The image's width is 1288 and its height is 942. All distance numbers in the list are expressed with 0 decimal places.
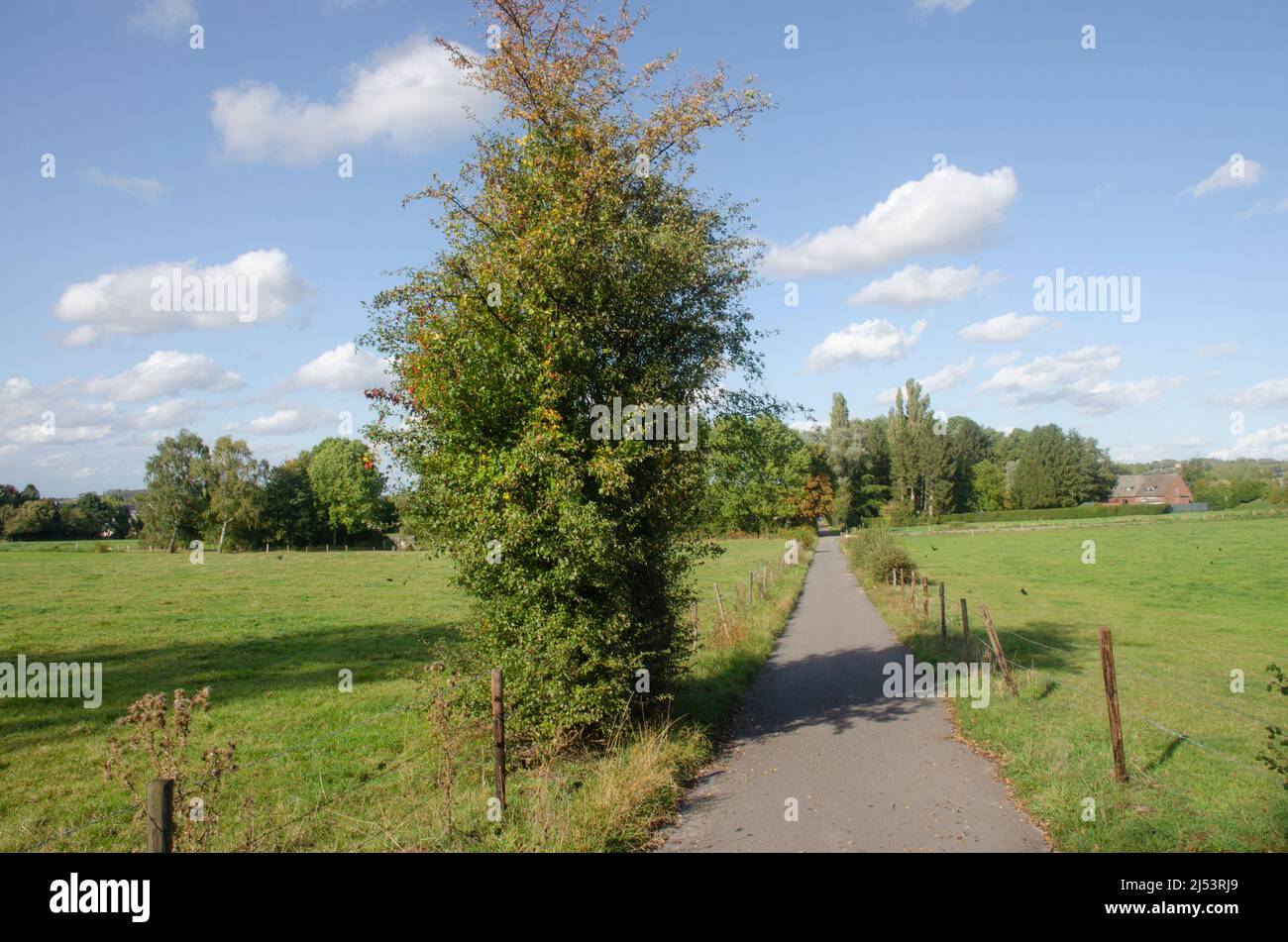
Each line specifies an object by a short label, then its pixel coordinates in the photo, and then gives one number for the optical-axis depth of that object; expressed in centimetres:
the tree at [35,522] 8862
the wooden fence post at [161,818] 488
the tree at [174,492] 8438
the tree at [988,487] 12044
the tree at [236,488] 8375
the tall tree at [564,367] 912
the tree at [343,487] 9178
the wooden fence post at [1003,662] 1306
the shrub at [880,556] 3619
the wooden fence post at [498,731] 773
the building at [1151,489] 13175
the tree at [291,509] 9000
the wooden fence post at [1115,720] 846
